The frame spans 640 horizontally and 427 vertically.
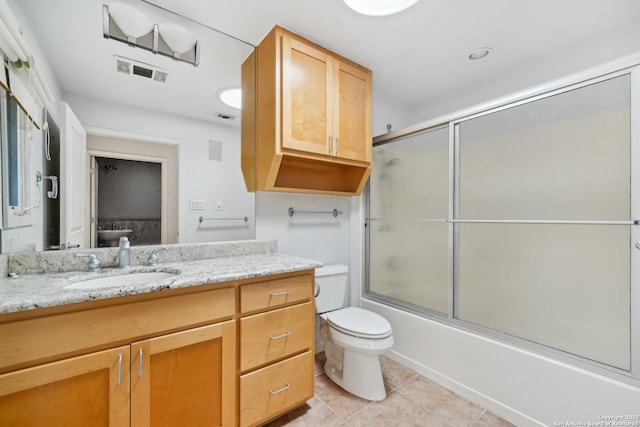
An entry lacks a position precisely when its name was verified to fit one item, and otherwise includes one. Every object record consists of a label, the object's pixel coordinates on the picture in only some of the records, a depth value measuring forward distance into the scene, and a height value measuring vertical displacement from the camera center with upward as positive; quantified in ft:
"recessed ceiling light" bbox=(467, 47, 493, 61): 6.14 +3.72
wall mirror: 4.18 +2.04
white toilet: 5.37 -2.68
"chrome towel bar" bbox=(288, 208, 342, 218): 6.77 -0.02
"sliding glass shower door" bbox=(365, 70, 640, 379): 4.36 -0.20
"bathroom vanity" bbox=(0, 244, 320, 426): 2.81 -1.73
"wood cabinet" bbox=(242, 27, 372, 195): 5.40 +2.12
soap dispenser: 4.42 -0.73
